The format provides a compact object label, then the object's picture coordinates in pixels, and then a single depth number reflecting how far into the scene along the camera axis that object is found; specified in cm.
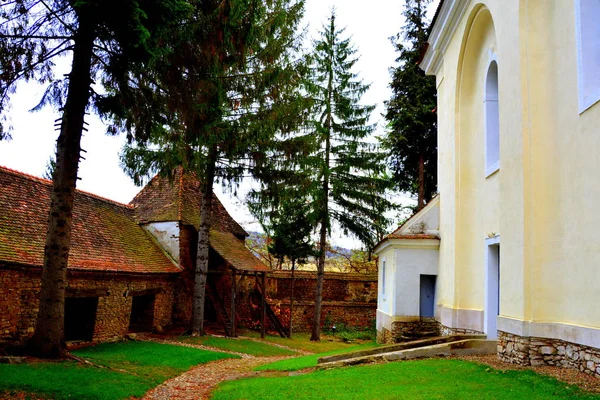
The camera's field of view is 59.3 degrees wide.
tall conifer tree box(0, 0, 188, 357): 1120
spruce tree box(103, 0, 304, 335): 1194
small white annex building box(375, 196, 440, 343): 1761
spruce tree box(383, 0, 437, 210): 2733
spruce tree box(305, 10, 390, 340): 2644
